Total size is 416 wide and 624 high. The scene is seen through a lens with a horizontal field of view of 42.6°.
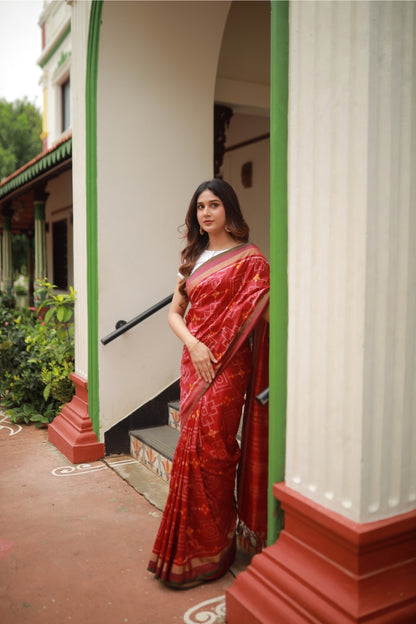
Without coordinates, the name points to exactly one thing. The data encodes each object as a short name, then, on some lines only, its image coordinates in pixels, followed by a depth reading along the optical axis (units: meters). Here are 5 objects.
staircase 3.38
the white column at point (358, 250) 1.50
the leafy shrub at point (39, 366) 4.43
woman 2.22
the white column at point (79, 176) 3.92
